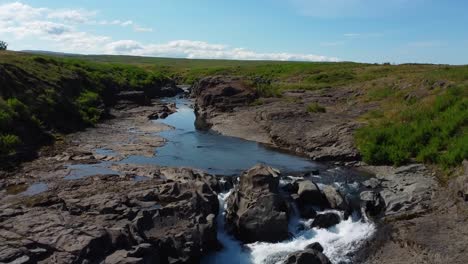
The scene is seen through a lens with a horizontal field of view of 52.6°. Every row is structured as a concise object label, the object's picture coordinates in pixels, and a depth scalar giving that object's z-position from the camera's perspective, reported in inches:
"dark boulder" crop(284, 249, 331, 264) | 774.1
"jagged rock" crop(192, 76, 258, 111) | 2363.4
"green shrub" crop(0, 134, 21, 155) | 1282.0
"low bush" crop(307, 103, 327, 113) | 2026.3
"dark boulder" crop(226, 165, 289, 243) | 891.4
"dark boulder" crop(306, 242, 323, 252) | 848.9
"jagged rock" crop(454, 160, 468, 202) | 988.2
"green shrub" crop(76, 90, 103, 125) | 1991.9
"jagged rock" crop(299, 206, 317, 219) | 989.8
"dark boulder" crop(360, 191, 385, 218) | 1013.9
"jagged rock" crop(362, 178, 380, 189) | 1162.6
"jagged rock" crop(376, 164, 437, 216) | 1012.5
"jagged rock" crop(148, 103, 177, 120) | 2322.8
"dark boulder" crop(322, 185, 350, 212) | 1016.9
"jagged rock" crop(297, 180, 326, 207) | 1035.3
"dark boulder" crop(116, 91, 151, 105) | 2704.2
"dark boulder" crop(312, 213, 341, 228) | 952.3
